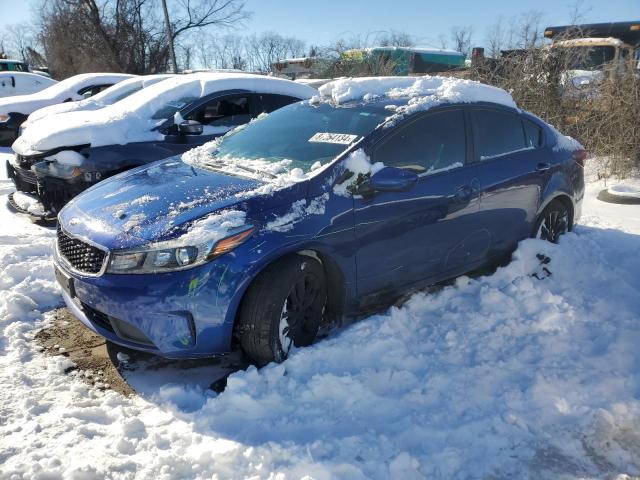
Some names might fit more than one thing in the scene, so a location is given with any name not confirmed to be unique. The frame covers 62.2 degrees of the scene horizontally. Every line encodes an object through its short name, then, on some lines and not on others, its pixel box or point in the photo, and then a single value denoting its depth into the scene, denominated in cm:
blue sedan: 277
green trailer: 1512
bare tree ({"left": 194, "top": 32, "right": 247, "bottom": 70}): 4356
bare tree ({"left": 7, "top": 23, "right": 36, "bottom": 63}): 6045
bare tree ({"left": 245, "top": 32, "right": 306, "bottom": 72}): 4378
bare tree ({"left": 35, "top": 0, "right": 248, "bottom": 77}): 2811
